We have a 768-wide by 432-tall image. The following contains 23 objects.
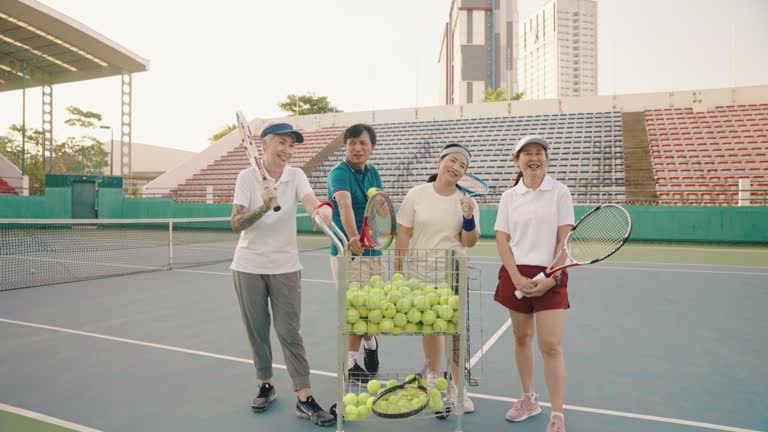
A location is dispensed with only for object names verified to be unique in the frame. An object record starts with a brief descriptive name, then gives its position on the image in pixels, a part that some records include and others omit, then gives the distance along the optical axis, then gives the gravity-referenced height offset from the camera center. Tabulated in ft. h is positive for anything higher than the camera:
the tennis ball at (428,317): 9.32 -1.81
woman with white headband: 11.14 -0.16
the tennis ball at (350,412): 10.07 -3.83
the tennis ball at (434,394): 10.39 -3.60
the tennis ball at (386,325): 9.34 -1.97
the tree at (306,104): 184.96 +41.08
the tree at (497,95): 168.66 +40.52
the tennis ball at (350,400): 10.29 -3.67
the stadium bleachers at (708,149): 63.00 +9.39
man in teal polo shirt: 12.20 +0.64
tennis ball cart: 9.36 -1.85
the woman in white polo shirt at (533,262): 10.31 -0.93
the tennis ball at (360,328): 9.31 -2.01
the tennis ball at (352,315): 9.39 -1.79
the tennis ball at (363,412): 10.14 -3.85
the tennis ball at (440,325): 9.33 -1.97
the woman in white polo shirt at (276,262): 11.18 -0.98
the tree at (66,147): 141.38 +19.82
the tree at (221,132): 212.02 +35.57
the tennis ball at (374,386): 10.78 -3.56
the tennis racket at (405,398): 9.84 -3.64
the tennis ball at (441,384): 10.70 -3.47
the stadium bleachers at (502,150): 71.15 +10.96
